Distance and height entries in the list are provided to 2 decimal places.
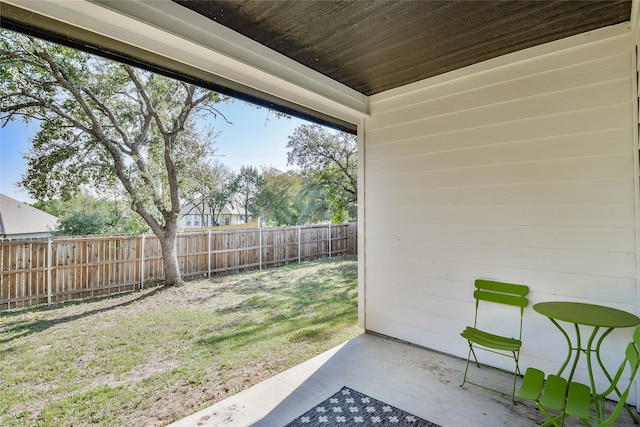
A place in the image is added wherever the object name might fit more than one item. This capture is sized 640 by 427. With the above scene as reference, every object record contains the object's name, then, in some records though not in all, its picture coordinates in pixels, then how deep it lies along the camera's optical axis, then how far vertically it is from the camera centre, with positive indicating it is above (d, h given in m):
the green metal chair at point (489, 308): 2.00 -0.82
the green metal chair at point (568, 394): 1.33 -0.99
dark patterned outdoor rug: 1.73 -1.30
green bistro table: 1.54 -0.60
